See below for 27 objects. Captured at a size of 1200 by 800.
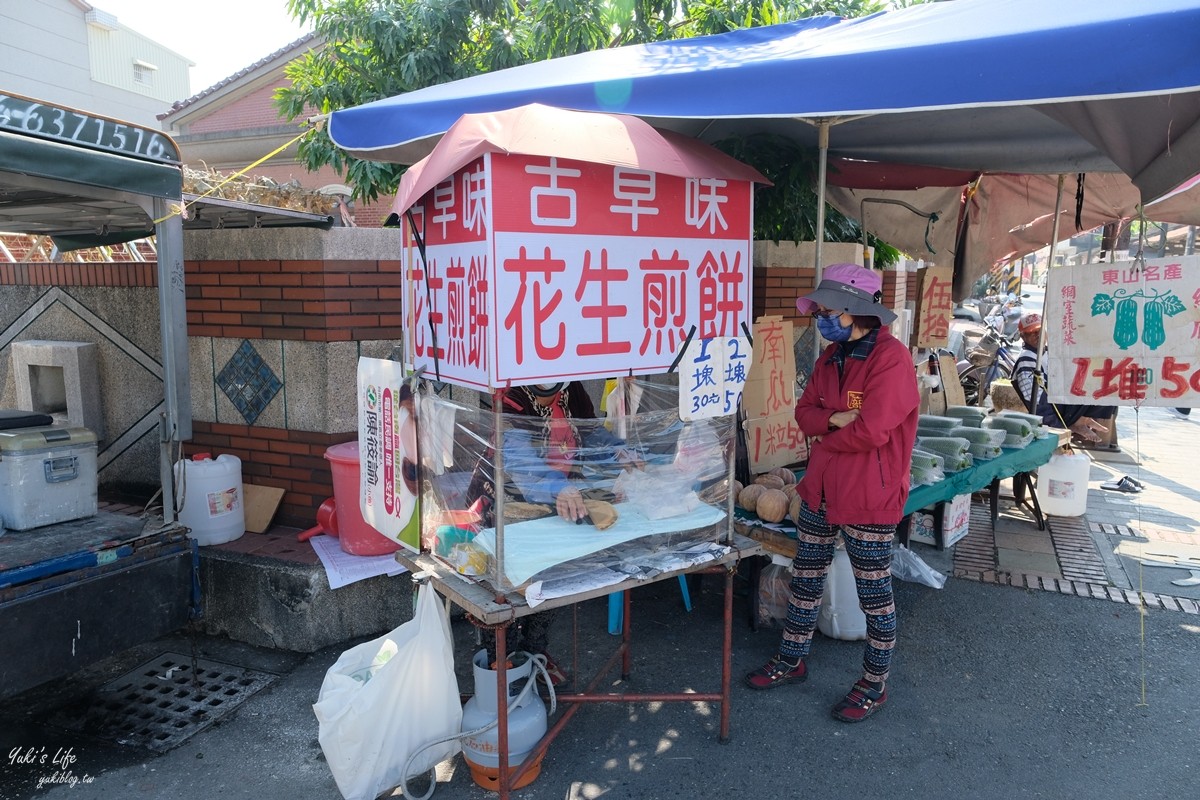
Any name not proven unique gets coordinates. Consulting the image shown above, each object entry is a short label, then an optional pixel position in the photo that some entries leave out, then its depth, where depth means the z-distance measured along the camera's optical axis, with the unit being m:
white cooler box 3.64
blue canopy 2.33
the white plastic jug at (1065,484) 6.40
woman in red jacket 3.34
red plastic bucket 4.04
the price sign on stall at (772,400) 4.91
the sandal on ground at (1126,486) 7.55
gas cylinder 2.96
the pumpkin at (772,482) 4.46
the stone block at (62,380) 5.12
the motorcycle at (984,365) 9.30
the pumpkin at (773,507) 4.14
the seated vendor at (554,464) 2.70
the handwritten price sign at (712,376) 2.91
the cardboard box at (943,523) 5.27
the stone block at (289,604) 4.06
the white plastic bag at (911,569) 5.07
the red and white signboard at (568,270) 2.39
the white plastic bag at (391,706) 2.77
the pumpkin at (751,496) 4.32
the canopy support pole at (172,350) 3.71
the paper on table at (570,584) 2.63
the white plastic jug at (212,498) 4.23
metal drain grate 3.47
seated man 6.66
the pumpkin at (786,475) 4.63
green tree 6.73
